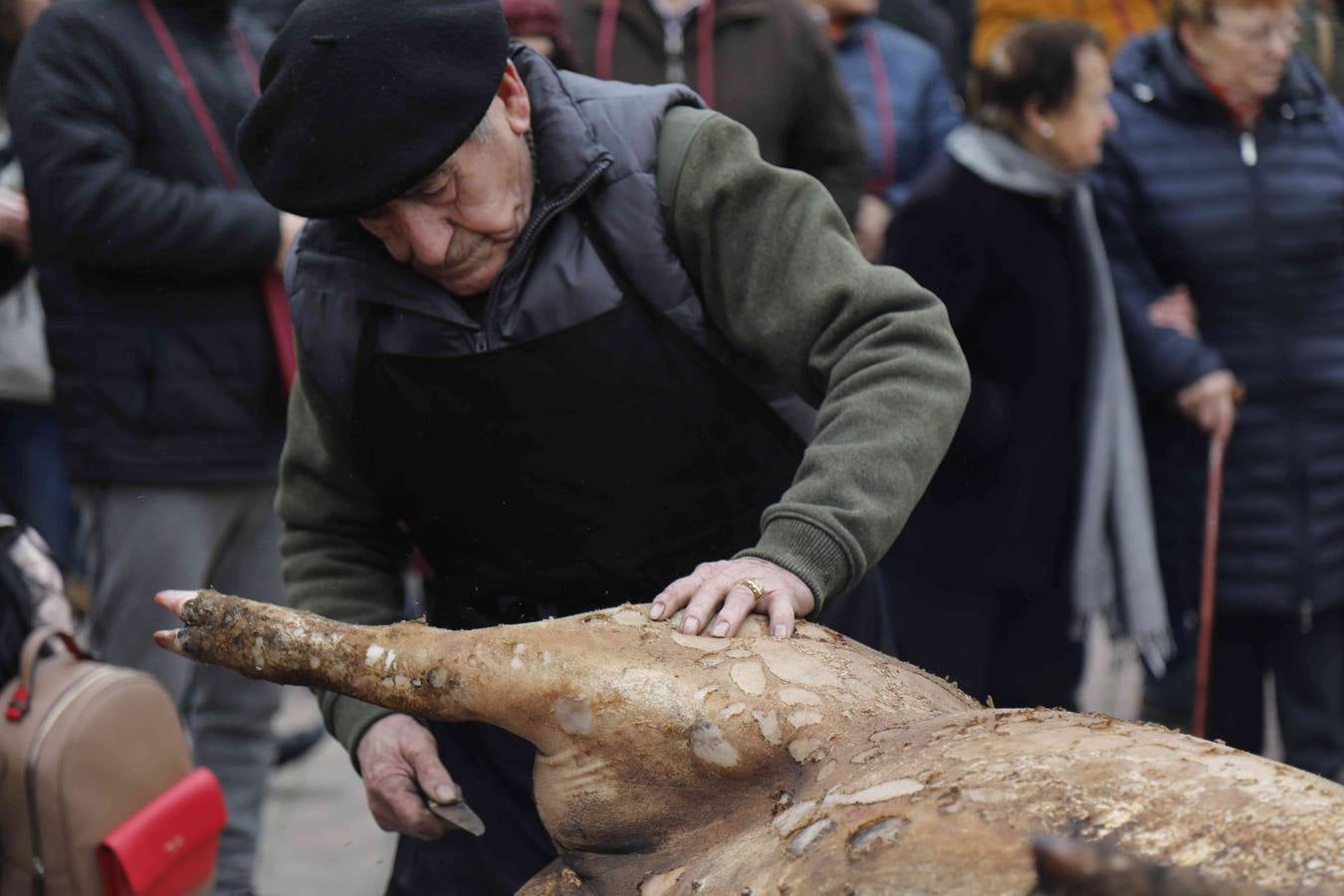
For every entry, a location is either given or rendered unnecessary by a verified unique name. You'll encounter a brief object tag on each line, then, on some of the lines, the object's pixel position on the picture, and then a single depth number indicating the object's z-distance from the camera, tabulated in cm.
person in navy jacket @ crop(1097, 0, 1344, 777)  893
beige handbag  618
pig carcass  343
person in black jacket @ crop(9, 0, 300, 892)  772
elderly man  450
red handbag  632
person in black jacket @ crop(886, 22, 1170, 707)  857
